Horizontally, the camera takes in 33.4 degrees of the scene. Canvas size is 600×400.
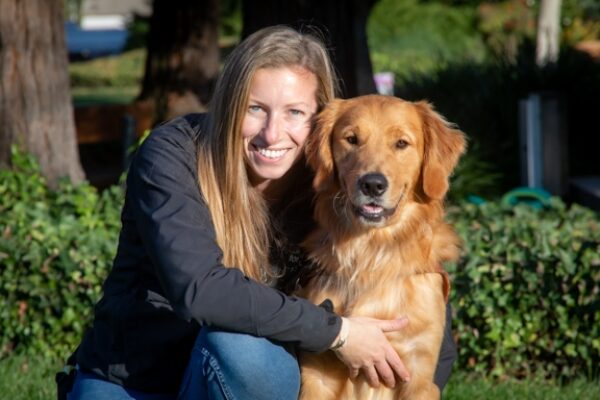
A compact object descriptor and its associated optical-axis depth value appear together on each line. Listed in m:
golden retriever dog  3.47
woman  3.12
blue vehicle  33.50
